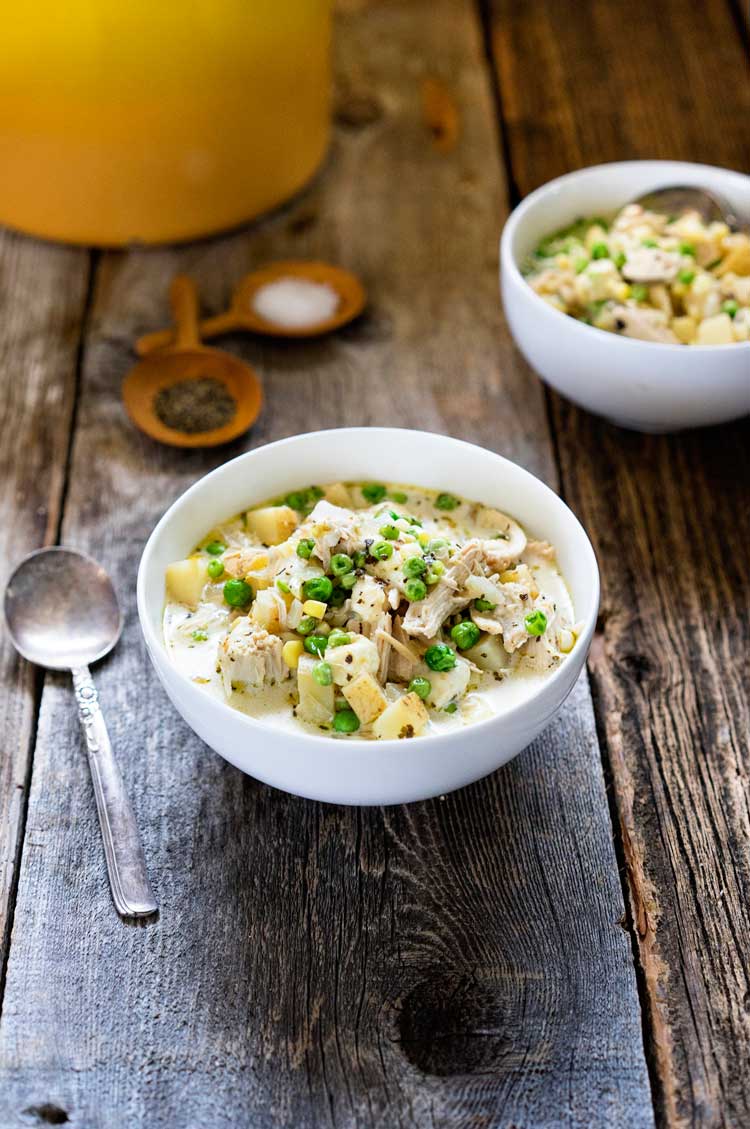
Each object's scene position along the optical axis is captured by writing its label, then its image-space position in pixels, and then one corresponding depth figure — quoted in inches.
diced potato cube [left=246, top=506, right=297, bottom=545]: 31.9
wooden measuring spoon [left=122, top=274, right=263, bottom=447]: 36.1
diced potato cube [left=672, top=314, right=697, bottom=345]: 34.6
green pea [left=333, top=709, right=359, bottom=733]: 29.0
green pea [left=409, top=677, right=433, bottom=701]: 29.3
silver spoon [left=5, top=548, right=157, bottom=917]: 31.2
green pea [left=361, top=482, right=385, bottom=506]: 32.6
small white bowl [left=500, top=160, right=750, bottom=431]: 33.7
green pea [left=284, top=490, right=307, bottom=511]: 32.5
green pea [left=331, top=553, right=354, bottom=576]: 30.1
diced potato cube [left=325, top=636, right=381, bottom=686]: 29.0
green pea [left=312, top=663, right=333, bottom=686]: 28.9
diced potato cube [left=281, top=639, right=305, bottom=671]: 29.4
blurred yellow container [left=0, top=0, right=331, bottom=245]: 35.7
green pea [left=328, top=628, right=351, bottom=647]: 29.4
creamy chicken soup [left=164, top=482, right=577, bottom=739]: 29.2
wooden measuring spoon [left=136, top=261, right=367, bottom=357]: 38.0
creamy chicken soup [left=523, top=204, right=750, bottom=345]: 34.5
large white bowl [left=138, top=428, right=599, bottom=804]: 28.3
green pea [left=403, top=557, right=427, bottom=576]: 29.8
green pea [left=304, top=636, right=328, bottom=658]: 29.5
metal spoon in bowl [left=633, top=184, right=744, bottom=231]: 37.1
